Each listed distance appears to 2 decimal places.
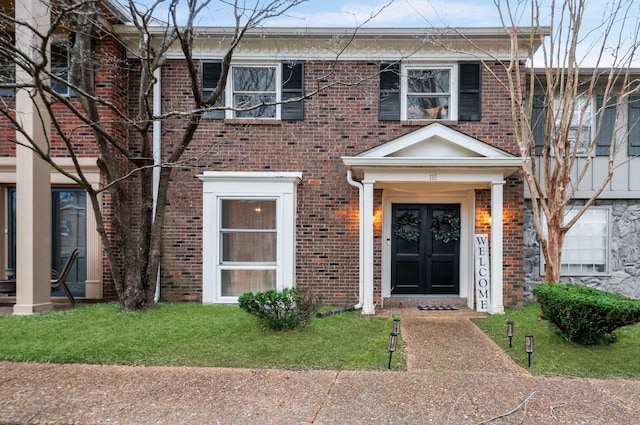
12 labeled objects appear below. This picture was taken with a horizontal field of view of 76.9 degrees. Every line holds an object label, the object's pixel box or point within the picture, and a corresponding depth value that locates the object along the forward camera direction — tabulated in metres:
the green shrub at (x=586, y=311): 4.79
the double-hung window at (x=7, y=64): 5.12
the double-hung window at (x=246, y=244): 8.09
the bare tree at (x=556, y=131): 6.38
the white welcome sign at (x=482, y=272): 7.72
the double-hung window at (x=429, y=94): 8.28
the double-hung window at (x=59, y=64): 8.10
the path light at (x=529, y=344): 4.63
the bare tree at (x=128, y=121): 5.95
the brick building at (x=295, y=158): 8.00
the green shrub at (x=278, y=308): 5.81
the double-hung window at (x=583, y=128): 8.97
